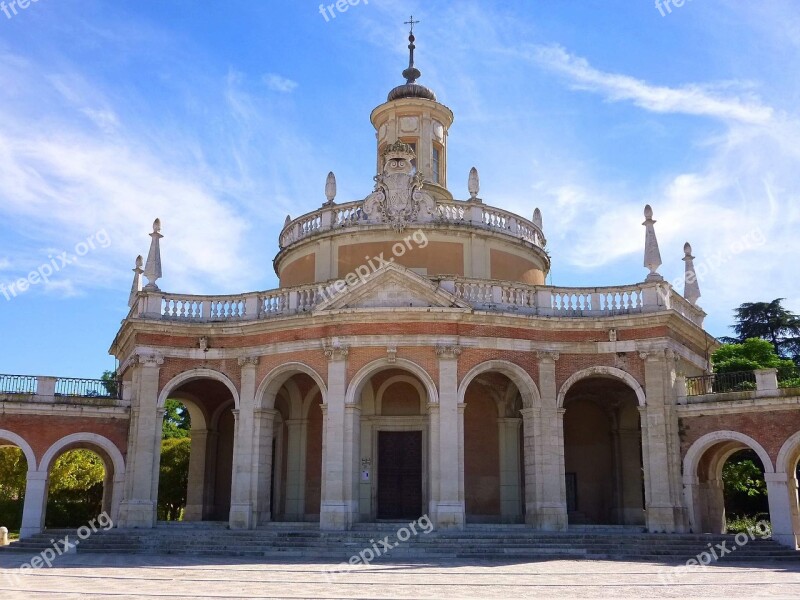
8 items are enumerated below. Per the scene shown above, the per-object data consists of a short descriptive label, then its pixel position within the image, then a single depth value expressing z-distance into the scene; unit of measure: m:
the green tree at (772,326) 50.16
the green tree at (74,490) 35.81
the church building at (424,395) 23.08
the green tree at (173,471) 39.25
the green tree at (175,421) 49.59
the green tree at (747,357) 37.19
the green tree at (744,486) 32.96
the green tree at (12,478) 35.62
